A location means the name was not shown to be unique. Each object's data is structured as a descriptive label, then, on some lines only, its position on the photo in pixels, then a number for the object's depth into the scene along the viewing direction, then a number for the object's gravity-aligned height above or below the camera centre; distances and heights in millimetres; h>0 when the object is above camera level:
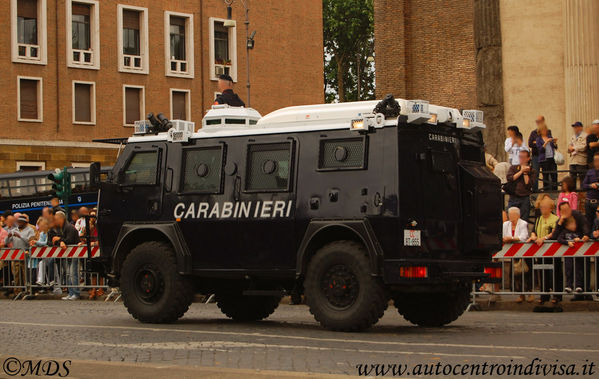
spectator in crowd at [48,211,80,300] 24500 -433
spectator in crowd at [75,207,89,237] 26453 -133
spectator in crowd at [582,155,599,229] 19297 +408
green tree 89688 +13727
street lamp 43344 +7645
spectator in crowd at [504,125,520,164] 21859 +1512
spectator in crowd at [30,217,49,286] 25078 -490
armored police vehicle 13352 +64
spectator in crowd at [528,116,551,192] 23241 +1317
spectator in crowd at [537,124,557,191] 22969 +1196
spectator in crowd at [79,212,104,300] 24344 -1372
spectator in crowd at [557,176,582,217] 19500 +365
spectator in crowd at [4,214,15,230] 27250 -17
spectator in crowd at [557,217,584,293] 17594 -735
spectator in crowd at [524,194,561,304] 18109 -225
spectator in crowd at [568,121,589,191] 21906 +1239
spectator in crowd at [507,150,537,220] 20188 +552
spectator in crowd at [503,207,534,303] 18781 -221
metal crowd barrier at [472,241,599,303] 17516 -874
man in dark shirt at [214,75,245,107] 16078 +1711
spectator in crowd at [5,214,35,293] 25734 -423
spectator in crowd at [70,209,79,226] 27500 +108
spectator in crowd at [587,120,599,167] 21438 +1421
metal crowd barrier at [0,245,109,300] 24406 -1115
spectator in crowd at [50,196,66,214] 26484 +358
